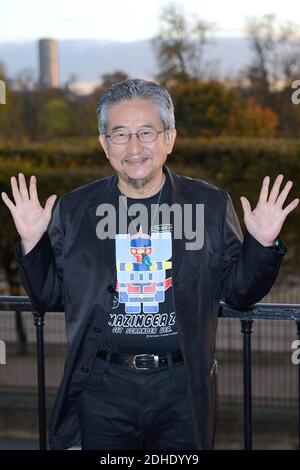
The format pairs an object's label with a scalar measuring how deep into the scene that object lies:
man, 2.46
